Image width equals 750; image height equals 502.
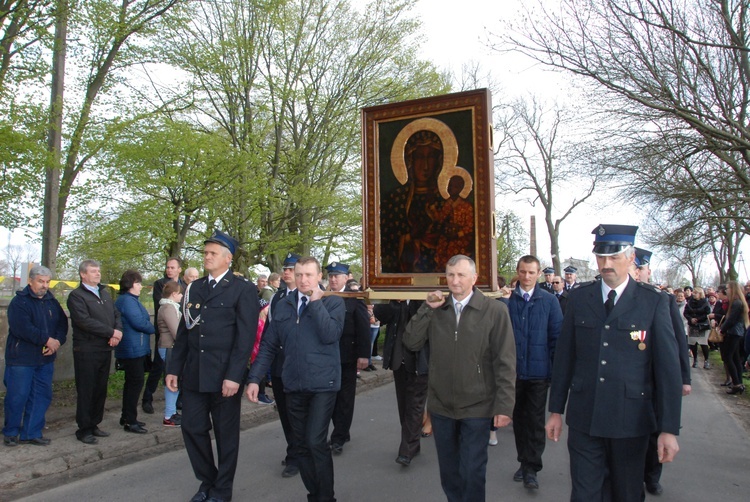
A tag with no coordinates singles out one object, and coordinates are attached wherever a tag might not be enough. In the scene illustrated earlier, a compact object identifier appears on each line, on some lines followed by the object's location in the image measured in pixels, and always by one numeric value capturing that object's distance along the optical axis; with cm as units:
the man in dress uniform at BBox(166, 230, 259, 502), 481
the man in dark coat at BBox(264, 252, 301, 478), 579
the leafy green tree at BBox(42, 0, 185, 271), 1243
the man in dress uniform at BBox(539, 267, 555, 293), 1082
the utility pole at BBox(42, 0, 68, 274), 1031
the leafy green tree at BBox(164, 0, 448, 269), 1844
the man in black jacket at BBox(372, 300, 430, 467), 605
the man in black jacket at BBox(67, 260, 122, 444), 643
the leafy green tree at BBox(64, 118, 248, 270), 1415
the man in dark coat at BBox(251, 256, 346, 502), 456
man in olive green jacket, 394
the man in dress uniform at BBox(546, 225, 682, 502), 338
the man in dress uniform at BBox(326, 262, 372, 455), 665
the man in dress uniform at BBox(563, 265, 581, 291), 1210
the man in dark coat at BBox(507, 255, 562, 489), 551
